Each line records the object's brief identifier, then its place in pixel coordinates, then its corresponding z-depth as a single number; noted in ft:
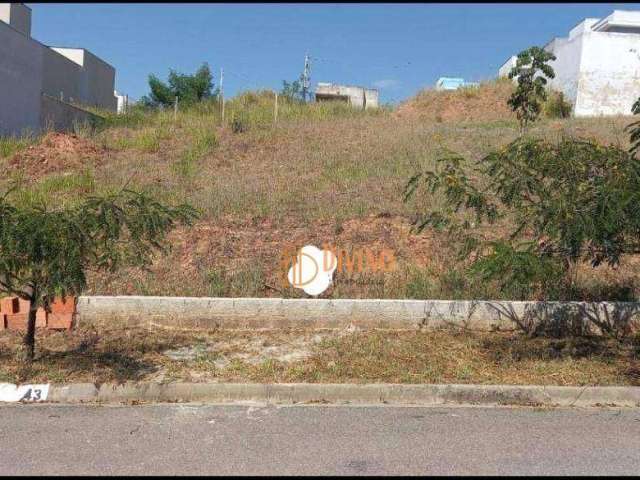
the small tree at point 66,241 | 16.40
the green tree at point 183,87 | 134.92
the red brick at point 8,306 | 22.08
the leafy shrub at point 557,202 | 16.96
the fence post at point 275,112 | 65.62
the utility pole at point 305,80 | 129.35
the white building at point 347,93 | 139.83
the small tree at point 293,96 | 83.20
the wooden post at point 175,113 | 65.95
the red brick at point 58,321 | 22.24
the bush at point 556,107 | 80.79
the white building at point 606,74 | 81.25
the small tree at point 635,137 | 18.84
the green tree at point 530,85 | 60.54
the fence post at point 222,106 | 65.88
